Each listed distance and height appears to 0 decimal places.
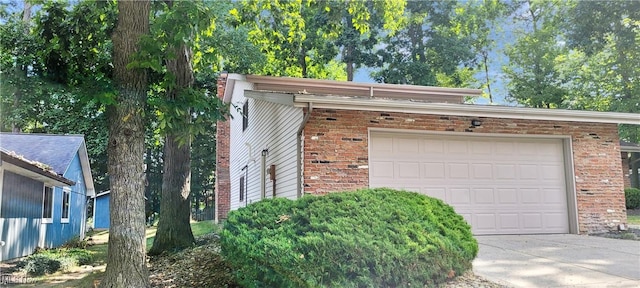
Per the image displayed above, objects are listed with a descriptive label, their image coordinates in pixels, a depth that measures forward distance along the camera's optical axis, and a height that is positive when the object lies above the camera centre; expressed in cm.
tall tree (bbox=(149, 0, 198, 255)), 860 +14
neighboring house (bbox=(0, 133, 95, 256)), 1279 +85
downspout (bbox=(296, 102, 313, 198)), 755 +74
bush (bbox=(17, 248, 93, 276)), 891 -138
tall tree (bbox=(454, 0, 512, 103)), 2495 +976
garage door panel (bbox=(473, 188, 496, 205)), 855 -8
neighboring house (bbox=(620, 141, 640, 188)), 1848 +145
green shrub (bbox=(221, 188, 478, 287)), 393 -47
